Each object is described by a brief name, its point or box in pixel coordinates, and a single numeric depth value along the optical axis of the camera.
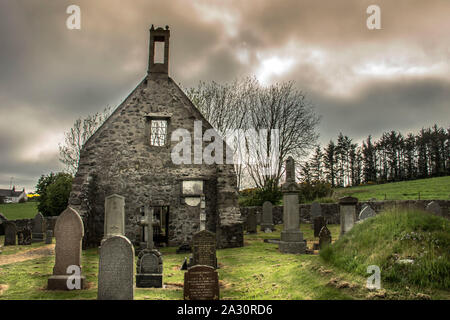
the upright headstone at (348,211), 11.49
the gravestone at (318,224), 16.17
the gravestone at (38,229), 16.56
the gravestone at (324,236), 12.16
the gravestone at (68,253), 6.95
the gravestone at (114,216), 10.94
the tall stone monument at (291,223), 12.50
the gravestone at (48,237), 15.65
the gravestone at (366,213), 12.89
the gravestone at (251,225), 19.67
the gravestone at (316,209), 22.11
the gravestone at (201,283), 5.98
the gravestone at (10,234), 15.10
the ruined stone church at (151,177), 14.03
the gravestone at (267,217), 20.84
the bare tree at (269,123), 30.62
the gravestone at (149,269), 7.45
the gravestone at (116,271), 5.71
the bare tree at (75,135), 31.36
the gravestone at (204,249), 8.55
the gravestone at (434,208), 16.34
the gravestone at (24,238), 15.49
